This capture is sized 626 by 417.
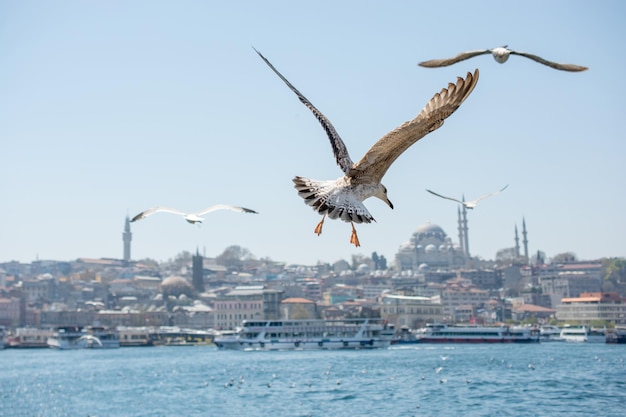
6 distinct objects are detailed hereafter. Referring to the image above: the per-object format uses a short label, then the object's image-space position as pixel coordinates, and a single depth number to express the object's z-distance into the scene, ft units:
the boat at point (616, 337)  221.46
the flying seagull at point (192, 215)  28.02
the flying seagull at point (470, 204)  41.03
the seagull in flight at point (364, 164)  16.51
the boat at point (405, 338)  236.63
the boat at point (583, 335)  233.35
